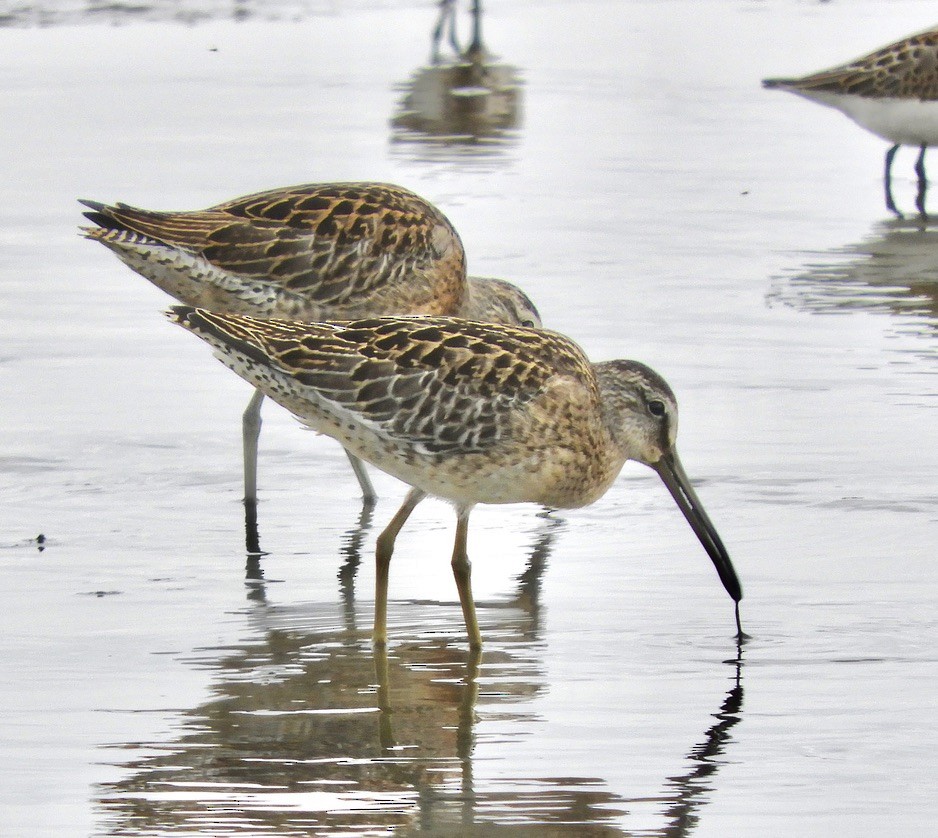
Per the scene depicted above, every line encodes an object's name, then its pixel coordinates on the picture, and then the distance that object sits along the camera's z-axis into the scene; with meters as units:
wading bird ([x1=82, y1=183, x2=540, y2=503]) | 15.70
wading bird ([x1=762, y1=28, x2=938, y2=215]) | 26.61
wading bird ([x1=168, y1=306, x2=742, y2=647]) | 12.27
